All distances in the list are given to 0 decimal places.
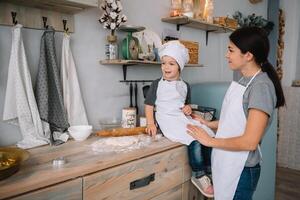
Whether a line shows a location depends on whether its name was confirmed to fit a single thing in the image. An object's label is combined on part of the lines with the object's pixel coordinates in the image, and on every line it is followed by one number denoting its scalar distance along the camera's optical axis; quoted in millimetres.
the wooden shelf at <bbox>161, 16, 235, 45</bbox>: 2012
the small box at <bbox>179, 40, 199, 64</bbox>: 2181
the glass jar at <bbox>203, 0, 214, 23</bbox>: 2223
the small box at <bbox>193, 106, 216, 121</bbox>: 1846
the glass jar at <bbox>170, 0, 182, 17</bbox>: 2014
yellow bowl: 882
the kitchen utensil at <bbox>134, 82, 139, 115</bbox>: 1868
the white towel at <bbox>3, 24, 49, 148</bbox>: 1248
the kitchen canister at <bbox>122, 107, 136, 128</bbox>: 1670
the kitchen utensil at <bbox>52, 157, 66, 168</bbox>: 1048
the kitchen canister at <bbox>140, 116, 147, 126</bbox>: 1702
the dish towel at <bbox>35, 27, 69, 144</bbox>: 1321
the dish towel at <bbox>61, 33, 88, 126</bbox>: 1445
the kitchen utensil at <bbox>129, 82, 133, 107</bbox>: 1853
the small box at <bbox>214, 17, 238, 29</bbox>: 2375
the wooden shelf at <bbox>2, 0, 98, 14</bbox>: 1262
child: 1486
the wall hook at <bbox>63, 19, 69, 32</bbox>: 1461
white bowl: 1424
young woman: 1145
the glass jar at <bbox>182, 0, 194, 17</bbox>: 2047
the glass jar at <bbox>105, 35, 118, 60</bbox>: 1619
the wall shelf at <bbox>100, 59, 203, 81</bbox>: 1604
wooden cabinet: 914
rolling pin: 1481
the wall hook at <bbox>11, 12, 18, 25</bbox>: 1260
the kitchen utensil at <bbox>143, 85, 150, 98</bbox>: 1861
